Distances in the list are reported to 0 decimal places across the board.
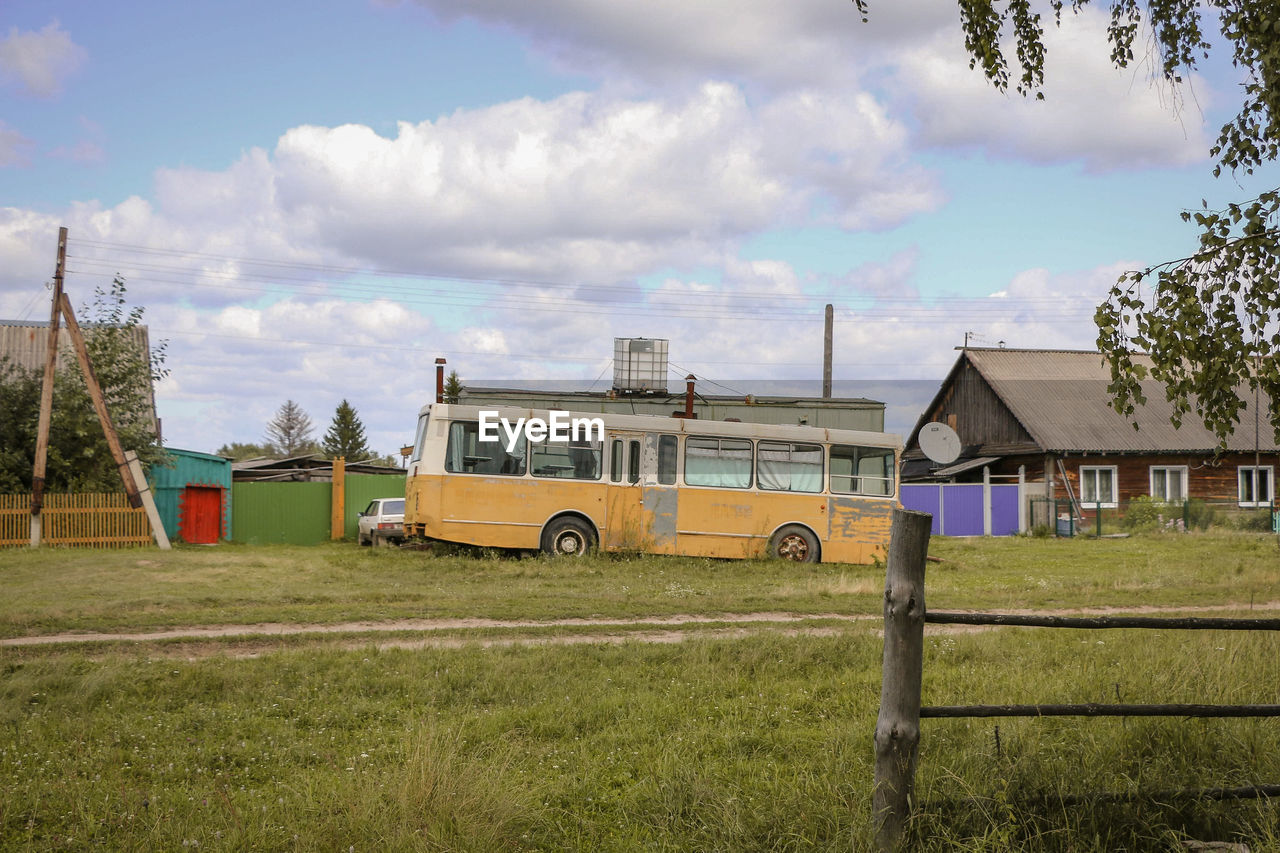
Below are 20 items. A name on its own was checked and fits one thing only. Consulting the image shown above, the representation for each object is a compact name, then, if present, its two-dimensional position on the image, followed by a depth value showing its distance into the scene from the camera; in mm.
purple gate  34344
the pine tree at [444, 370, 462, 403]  58675
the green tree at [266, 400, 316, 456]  114562
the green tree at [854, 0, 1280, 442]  5480
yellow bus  19781
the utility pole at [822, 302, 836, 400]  40062
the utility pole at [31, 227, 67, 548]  24203
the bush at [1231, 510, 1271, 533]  32472
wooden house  36656
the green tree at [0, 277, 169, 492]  26031
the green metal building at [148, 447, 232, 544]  27688
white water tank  39156
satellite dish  22453
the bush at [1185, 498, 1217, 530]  33750
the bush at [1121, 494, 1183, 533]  33375
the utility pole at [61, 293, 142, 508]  24625
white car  26203
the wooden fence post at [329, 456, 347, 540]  29984
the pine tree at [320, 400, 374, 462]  80188
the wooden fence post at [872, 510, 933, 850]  4402
